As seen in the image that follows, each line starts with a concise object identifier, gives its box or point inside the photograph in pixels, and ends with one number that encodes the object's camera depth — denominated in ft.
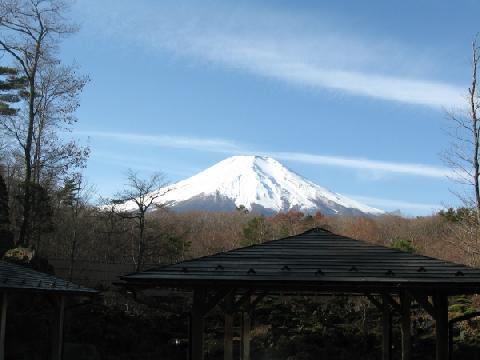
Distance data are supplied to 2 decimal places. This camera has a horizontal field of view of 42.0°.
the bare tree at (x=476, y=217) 62.64
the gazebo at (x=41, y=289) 36.88
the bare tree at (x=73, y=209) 85.10
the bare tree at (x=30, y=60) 79.05
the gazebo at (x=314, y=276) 27.35
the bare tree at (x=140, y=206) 88.22
